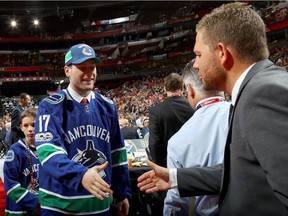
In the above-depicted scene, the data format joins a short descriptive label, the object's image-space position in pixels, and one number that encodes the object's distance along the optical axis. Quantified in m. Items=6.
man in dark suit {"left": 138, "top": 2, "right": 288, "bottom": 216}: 0.84
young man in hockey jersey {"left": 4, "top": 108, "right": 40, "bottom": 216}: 2.37
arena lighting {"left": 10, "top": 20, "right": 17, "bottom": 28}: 28.66
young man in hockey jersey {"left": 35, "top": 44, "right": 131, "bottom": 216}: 1.71
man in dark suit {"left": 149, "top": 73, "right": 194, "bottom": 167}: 3.20
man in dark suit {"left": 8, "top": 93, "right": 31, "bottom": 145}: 4.70
